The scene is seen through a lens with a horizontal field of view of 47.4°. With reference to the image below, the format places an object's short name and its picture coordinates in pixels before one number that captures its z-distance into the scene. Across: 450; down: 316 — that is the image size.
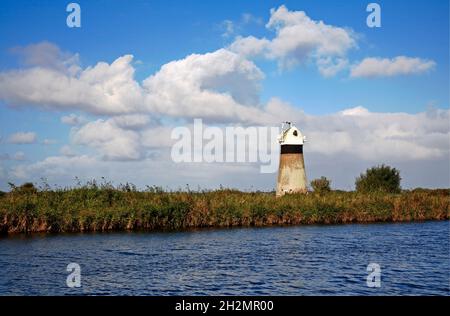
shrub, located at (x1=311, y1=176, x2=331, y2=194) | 46.32
